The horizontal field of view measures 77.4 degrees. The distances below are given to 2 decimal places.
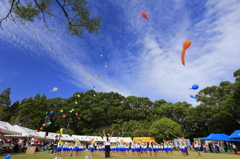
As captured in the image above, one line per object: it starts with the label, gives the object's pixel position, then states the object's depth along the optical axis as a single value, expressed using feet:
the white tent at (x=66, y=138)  77.57
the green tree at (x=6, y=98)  121.49
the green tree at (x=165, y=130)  91.81
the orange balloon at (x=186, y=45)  26.84
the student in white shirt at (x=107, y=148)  34.96
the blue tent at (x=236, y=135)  60.92
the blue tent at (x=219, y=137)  68.33
